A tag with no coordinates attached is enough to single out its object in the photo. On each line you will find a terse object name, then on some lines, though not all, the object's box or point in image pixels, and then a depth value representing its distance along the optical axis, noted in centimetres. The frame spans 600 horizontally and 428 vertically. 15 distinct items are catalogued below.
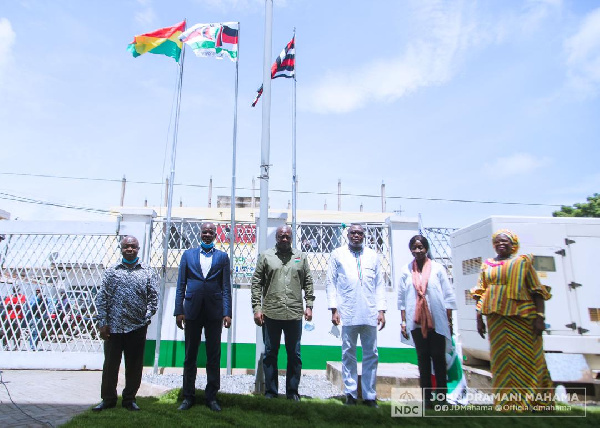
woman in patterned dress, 328
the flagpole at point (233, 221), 580
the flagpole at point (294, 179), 639
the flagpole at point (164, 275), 581
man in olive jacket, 375
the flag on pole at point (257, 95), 760
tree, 1470
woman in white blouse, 357
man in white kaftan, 364
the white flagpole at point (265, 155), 448
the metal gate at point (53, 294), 621
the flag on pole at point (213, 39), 689
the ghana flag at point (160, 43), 717
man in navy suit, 354
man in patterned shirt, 356
